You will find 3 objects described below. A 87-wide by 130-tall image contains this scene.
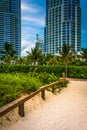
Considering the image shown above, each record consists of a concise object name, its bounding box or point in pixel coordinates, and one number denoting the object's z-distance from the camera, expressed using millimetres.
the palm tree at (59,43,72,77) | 16423
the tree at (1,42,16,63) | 24901
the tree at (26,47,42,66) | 20204
